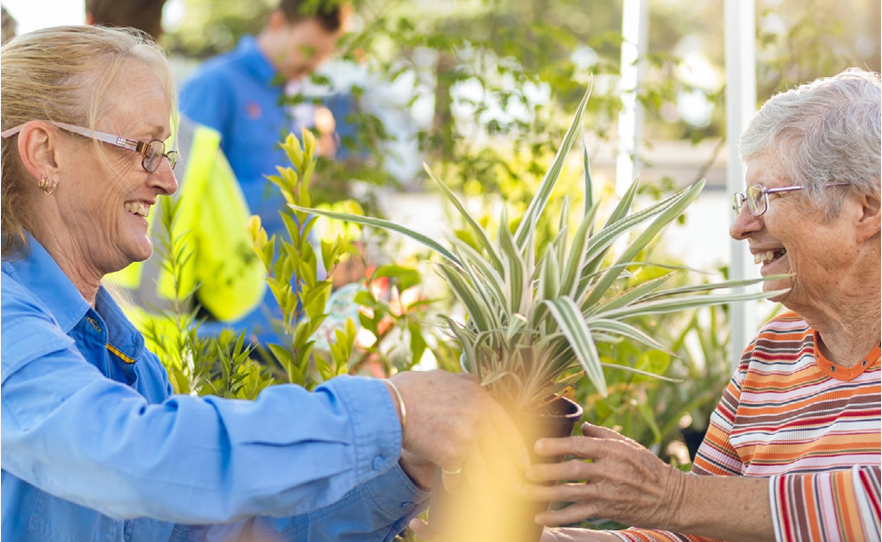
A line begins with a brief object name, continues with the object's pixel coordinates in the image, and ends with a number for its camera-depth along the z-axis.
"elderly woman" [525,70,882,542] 1.70
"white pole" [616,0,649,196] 3.77
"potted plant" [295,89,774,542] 1.55
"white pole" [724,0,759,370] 3.17
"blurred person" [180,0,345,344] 4.46
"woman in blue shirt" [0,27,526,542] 1.38
